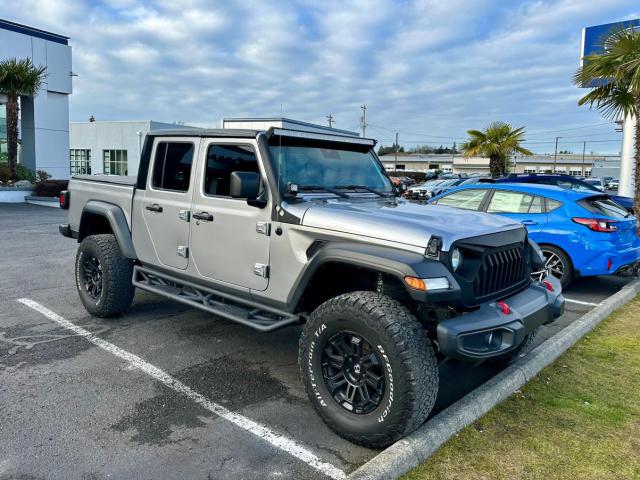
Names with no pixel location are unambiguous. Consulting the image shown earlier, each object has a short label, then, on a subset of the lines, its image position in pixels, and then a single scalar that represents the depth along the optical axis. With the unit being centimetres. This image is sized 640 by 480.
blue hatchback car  696
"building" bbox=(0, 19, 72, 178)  2386
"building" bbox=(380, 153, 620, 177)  9544
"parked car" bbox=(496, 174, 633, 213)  1317
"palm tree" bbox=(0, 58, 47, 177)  2064
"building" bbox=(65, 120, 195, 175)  3975
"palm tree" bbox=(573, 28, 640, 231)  859
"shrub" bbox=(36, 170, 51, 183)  2320
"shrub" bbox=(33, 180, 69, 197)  2088
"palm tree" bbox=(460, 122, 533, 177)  2475
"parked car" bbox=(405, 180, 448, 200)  2597
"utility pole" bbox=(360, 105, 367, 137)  7527
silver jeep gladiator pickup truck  319
